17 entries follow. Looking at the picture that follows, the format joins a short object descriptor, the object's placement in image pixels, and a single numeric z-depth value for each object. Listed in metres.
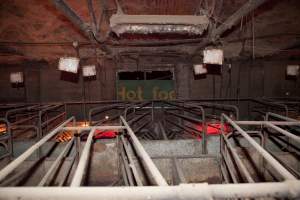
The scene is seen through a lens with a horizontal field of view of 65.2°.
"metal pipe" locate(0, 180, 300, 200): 1.22
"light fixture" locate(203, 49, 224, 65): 4.39
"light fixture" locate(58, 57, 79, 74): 4.60
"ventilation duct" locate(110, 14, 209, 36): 3.71
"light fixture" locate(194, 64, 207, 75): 8.02
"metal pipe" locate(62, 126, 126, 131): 2.90
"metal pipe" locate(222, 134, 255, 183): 2.08
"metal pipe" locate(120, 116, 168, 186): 1.36
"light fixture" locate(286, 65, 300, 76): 7.69
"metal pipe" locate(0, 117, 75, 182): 1.43
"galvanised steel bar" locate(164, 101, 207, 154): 4.51
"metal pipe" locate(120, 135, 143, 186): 2.40
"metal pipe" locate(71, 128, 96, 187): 1.43
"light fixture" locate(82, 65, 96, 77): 6.74
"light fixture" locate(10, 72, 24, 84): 7.87
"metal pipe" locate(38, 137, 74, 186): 2.21
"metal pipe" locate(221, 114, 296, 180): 1.38
